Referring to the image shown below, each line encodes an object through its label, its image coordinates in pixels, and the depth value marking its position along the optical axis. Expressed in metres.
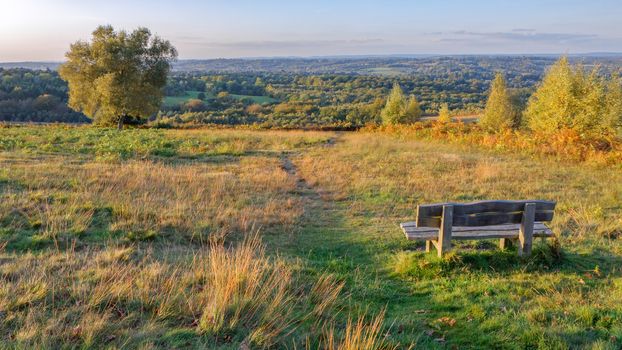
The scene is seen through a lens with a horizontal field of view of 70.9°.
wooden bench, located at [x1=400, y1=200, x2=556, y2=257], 6.21
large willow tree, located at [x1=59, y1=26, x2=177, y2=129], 31.42
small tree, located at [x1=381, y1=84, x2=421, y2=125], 45.85
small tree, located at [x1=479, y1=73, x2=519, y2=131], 42.81
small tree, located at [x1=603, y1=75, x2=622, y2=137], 24.98
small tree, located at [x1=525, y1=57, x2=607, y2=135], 24.72
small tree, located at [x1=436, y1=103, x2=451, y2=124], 42.41
